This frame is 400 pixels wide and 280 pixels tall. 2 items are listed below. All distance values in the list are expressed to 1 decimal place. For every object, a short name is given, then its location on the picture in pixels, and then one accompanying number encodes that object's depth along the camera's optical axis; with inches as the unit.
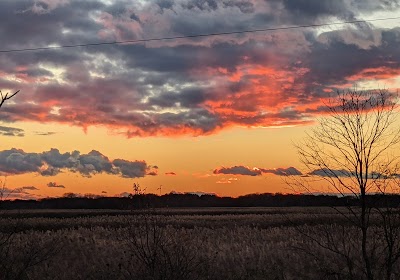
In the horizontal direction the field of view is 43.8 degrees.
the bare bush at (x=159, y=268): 531.2
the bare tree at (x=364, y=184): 451.1
